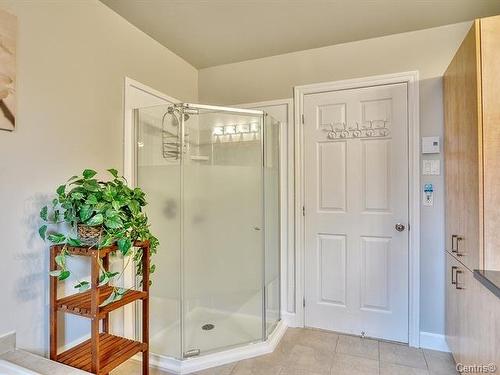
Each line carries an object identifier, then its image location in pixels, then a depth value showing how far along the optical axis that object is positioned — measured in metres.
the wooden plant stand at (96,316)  1.36
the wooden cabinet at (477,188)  1.46
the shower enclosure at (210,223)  2.21
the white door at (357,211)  2.31
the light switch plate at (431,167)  2.18
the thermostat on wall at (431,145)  2.16
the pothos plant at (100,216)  1.38
